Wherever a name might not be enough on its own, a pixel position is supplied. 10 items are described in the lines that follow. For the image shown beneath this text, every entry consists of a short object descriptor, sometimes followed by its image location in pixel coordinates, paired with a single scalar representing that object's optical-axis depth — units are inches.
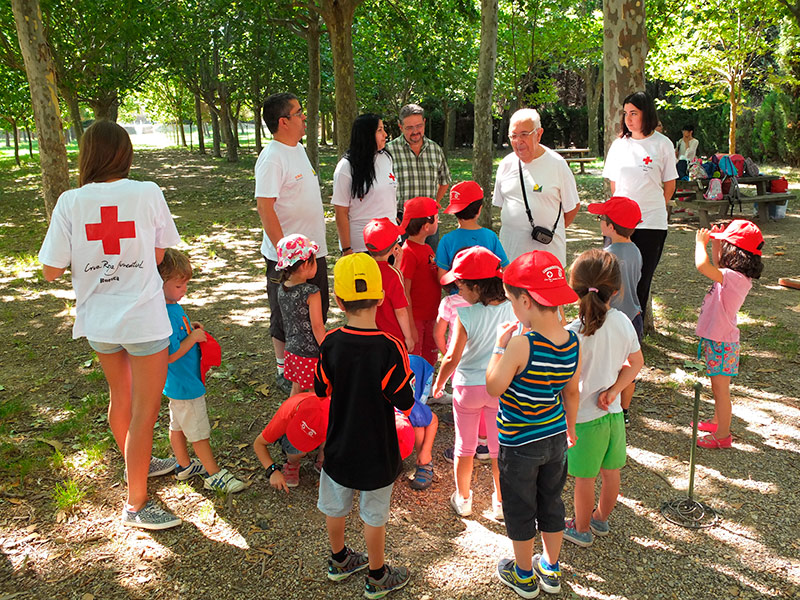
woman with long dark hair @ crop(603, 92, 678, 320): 188.4
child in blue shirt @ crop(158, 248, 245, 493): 134.6
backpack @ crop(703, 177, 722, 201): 440.1
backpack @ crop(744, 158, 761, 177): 502.0
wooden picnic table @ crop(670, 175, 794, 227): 433.7
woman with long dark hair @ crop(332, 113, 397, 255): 181.5
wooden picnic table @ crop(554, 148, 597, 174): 770.5
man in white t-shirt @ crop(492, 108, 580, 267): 174.7
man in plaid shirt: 209.0
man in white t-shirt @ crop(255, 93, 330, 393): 168.6
